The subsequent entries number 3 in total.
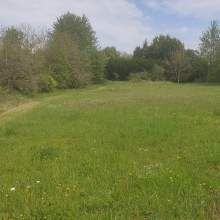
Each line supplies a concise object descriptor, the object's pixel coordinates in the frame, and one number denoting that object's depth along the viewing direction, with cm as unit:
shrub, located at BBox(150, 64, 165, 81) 4462
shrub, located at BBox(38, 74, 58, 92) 2210
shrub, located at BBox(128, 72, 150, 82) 4318
